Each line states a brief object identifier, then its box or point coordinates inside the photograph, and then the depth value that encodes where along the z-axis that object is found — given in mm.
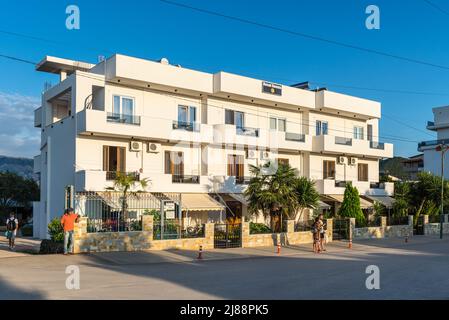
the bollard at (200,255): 19703
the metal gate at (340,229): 30406
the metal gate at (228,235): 24172
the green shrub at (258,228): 26812
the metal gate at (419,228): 37344
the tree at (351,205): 31875
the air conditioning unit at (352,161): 40041
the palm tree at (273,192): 26953
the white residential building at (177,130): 27109
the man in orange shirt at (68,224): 18688
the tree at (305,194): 28078
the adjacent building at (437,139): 69750
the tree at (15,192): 46431
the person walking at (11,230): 22000
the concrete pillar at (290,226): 27047
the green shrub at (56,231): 20062
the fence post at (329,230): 29141
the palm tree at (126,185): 24047
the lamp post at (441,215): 34041
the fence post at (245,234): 24812
